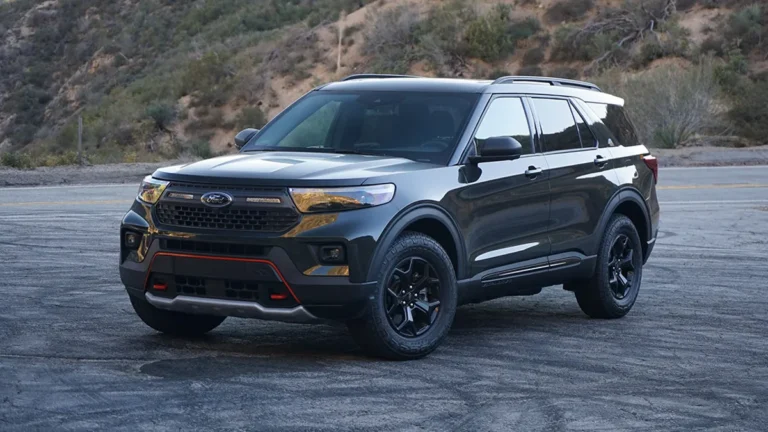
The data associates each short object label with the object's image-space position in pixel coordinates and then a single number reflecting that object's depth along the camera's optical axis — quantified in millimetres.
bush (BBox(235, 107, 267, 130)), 50156
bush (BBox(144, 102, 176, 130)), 50272
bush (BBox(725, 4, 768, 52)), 49312
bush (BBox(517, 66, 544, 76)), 50812
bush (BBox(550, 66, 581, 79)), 49894
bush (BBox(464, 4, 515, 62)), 52156
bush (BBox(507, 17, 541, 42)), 53594
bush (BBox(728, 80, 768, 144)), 38875
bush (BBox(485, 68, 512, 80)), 50719
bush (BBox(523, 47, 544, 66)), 51969
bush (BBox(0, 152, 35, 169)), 28359
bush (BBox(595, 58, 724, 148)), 36094
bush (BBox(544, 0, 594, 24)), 54750
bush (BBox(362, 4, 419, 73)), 53406
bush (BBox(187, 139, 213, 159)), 33719
